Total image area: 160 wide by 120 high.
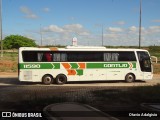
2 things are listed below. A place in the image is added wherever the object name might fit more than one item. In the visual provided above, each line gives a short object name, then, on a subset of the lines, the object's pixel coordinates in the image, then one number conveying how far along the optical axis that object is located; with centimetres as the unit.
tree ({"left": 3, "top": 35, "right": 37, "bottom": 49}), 6418
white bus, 1219
